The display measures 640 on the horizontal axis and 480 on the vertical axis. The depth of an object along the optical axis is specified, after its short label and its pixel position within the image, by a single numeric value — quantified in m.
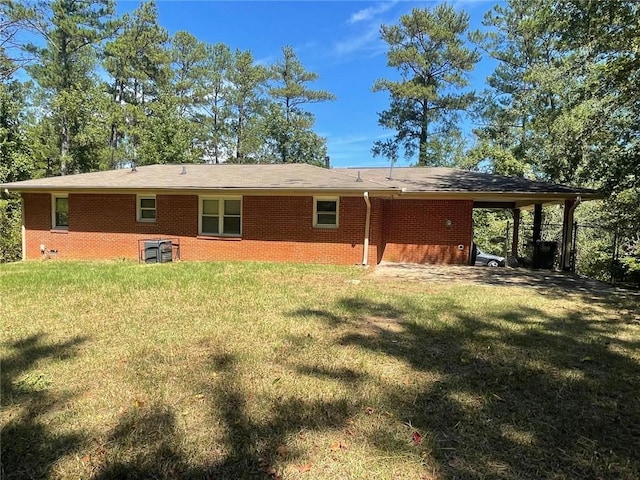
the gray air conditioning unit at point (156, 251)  11.96
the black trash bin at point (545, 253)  12.29
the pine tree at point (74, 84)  23.72
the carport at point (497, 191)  11.11
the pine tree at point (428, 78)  26.17
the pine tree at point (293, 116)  30.56
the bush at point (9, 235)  16.61
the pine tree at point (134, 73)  26.59
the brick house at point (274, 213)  11.79
